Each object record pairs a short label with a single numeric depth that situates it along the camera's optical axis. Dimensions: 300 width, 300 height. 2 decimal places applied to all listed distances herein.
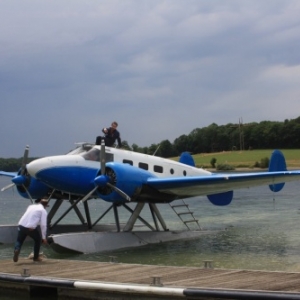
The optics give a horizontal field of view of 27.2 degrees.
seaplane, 19.08
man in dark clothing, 20.77
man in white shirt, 13.52
